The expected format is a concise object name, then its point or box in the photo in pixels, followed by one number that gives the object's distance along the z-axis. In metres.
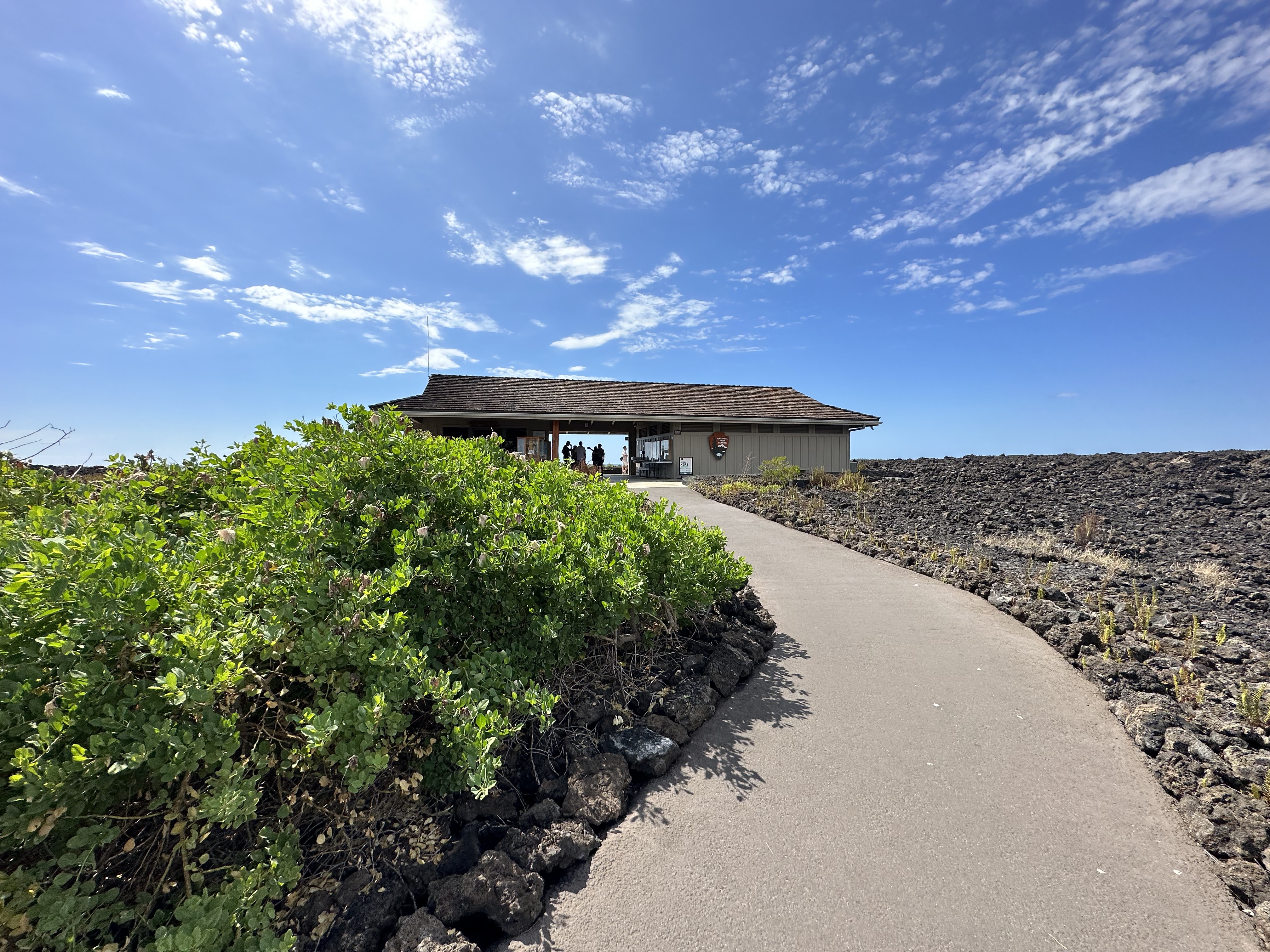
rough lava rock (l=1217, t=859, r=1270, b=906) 2.20
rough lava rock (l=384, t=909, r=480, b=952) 1.82
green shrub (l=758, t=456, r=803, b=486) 14.24
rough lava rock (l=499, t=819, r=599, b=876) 2.22
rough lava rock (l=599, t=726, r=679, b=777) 2.87
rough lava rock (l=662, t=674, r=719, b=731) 3.27
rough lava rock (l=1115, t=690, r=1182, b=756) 3.17
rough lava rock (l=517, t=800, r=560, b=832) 2.42
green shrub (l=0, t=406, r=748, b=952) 1.66
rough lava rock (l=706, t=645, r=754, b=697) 3.73
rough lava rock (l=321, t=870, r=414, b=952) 1.85
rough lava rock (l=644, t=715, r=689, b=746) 3.12
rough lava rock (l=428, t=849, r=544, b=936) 1.98
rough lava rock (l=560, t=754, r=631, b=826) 2.51
